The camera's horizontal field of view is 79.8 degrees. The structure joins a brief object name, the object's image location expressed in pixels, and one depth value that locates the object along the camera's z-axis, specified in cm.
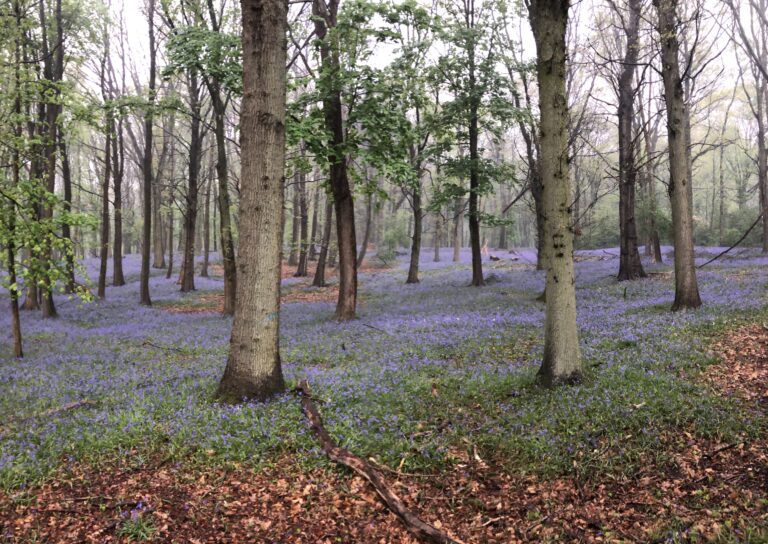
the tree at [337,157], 1317
